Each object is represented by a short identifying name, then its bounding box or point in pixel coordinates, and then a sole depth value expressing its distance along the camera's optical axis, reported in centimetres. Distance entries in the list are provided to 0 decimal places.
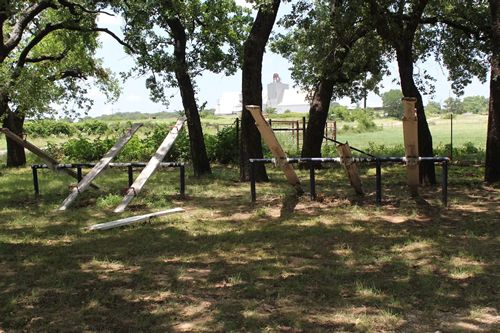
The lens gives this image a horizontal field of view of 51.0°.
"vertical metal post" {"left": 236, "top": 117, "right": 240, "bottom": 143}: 1820
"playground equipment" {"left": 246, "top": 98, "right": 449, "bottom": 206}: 842
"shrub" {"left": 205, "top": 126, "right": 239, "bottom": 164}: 1936
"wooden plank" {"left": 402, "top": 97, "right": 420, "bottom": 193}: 834
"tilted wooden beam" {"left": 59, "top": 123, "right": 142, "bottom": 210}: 977
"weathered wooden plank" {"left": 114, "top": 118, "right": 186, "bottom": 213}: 927
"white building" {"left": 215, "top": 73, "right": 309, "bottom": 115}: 13262
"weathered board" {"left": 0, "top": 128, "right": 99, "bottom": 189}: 1102
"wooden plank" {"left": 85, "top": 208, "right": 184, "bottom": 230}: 787
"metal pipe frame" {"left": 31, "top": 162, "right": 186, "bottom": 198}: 1057
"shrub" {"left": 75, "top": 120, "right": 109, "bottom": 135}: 5306
